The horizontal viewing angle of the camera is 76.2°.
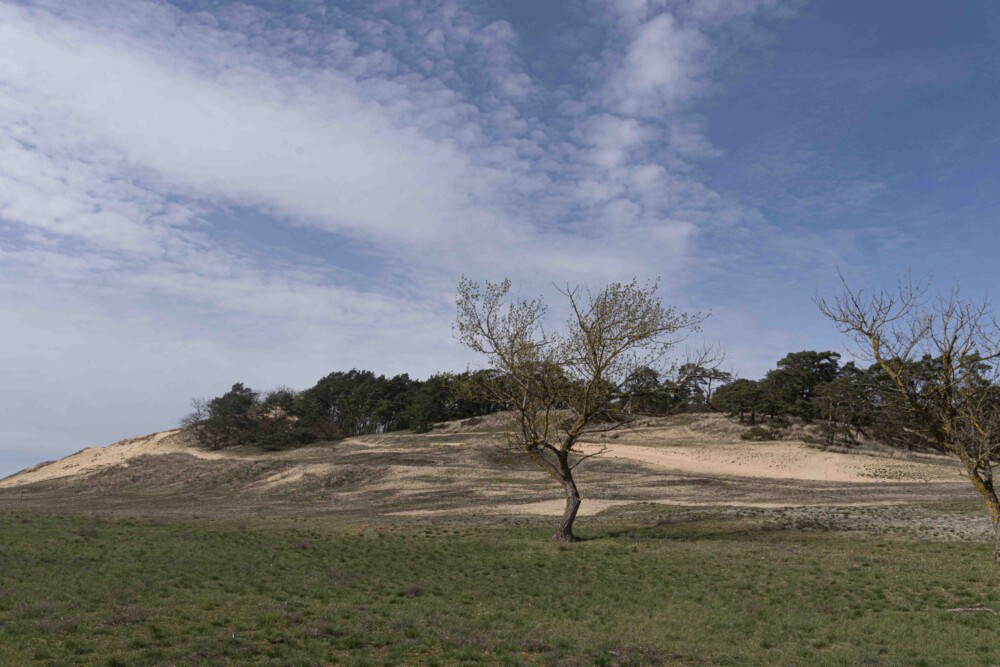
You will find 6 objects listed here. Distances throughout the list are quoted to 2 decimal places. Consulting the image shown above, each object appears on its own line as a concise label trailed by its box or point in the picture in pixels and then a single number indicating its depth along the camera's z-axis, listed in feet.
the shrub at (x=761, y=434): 270.05
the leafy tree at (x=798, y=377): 287.07
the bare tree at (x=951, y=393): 70.18
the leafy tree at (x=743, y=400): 292.81
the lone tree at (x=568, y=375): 92.43
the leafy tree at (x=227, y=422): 334.85
